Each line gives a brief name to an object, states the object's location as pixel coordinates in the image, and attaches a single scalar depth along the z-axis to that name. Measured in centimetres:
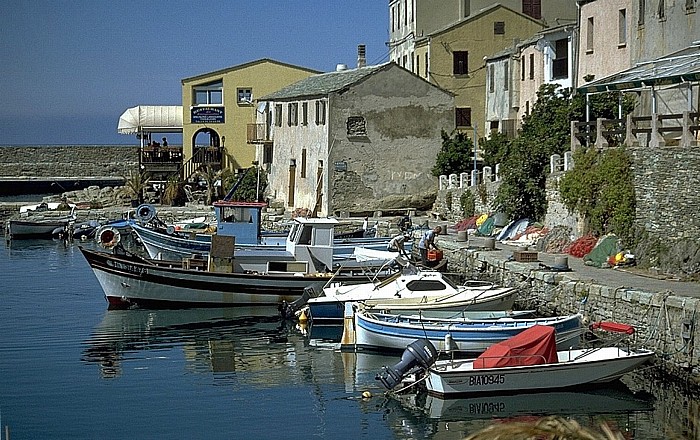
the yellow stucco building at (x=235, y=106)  6256
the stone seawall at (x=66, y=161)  7831
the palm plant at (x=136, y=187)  5784
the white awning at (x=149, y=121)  6950
